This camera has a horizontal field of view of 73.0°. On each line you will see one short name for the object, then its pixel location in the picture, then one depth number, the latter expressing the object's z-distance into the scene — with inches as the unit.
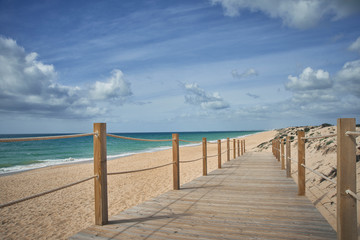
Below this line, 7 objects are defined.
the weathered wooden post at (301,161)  156.6
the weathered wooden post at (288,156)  214.5
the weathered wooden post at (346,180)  75.3
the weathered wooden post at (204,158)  248.1
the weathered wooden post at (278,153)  388.5
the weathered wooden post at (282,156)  284.7
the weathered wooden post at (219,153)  299.7
